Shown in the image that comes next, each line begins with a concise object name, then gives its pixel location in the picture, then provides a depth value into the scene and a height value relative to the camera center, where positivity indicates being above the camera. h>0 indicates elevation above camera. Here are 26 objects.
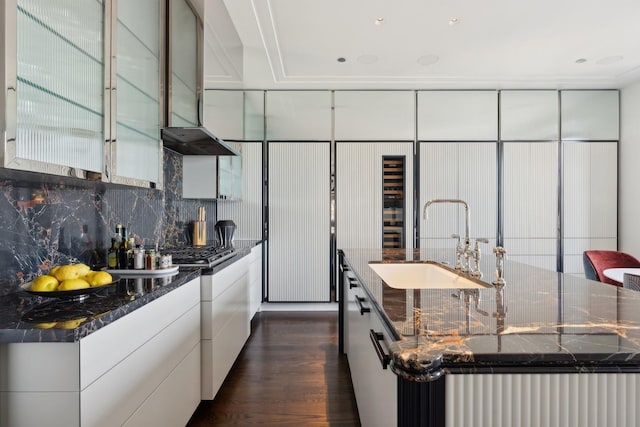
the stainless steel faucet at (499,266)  1.39 -0.21
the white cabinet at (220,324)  2.02 -0.72
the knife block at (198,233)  3.25 -0.18
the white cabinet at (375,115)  4.37 +1.25
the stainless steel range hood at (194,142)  2.30 +0.55
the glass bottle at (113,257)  1.83 -0.23
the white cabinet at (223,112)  2.57 +0.85
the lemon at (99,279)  1.33 -0.25
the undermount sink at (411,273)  2.05 -0.36
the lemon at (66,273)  1.26 -0.22
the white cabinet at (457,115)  4.36 +1.26
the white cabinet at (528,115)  4.36 +1.26
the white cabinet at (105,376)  1.00 -0.53
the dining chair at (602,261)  3.38 -0.45
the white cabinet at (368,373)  0.92 -0.57
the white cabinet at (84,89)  1.11 +0.51
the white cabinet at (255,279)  3.48 -0.71
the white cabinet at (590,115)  4.36 +1.26
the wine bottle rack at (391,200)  4.35 +0.18
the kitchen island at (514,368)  0.69 -0.30
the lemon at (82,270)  1.33 -0.22
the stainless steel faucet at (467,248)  1.73 -0.17
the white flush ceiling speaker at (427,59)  3.64 +1.65
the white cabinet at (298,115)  4.36 +1.25
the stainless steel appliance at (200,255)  2.05 -0.28
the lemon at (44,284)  1.19 -0.24
